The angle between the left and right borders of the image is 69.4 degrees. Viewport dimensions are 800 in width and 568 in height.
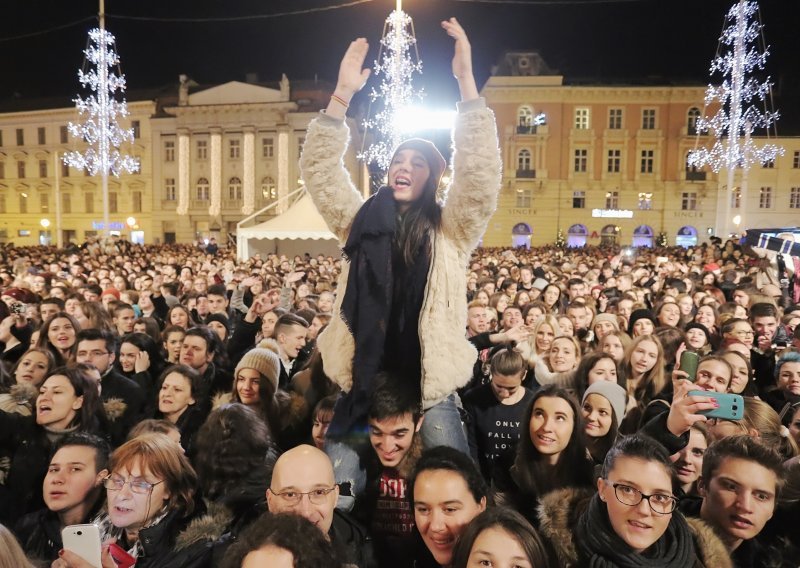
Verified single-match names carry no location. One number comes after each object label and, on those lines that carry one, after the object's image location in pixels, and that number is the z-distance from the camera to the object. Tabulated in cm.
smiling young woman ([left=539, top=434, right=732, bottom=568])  221
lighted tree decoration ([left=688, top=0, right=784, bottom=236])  1988
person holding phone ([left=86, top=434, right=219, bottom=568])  256
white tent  2023
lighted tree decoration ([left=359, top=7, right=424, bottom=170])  1548
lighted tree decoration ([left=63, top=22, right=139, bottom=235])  2220
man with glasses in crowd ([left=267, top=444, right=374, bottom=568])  237
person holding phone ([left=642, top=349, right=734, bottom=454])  252
